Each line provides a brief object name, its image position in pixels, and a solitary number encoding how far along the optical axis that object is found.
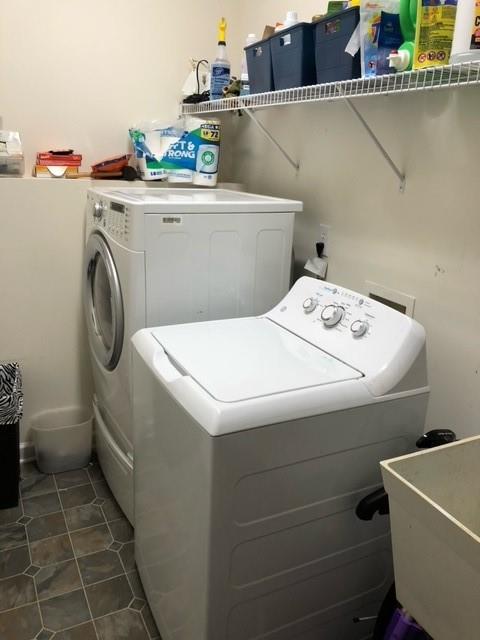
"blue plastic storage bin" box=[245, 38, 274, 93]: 1.76
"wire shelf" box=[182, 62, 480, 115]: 1.13
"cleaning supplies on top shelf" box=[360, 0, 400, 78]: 1.27
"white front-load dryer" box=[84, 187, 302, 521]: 1.63
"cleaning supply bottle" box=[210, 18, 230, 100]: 2.14
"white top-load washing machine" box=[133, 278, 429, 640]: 1.11
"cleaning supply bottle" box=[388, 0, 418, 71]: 1.21
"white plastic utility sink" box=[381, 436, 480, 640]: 0.76
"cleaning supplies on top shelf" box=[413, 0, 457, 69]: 1.12
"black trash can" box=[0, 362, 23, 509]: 1.93
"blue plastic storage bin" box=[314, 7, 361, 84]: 1.40
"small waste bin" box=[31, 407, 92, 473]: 2.21
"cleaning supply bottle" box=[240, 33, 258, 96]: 1.95
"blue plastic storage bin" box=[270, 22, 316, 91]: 1.59
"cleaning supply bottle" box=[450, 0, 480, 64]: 1.03
